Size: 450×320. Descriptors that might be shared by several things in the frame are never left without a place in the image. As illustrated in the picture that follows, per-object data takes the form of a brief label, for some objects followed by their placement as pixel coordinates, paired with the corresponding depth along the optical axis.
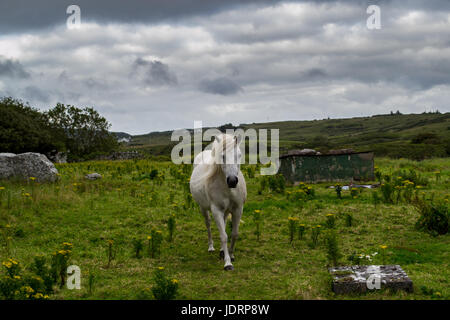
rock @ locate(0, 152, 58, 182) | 13.42
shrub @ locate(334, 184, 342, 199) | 12.80
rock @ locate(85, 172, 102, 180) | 16.41
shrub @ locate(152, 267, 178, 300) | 5.18
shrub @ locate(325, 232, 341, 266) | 6.52
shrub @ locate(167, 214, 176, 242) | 8.74
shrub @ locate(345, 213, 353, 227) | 9.31
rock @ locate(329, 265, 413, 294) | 5.26
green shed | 16.48
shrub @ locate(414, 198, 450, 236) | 8.25
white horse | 6.52
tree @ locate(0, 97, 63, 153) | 34.22
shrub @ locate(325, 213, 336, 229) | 8.74
